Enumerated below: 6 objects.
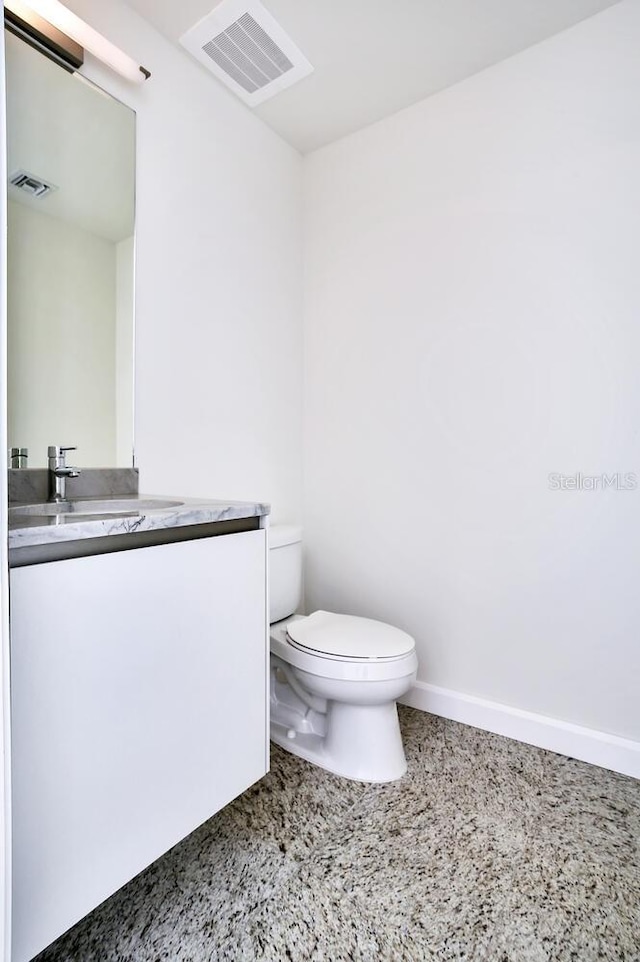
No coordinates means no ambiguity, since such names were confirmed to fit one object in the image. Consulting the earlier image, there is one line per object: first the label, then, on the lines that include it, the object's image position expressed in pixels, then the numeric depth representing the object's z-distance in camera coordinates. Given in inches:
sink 49.9
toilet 59.7
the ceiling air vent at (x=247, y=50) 62.7
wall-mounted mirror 53.4
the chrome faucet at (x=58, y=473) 54.5
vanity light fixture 51.6
